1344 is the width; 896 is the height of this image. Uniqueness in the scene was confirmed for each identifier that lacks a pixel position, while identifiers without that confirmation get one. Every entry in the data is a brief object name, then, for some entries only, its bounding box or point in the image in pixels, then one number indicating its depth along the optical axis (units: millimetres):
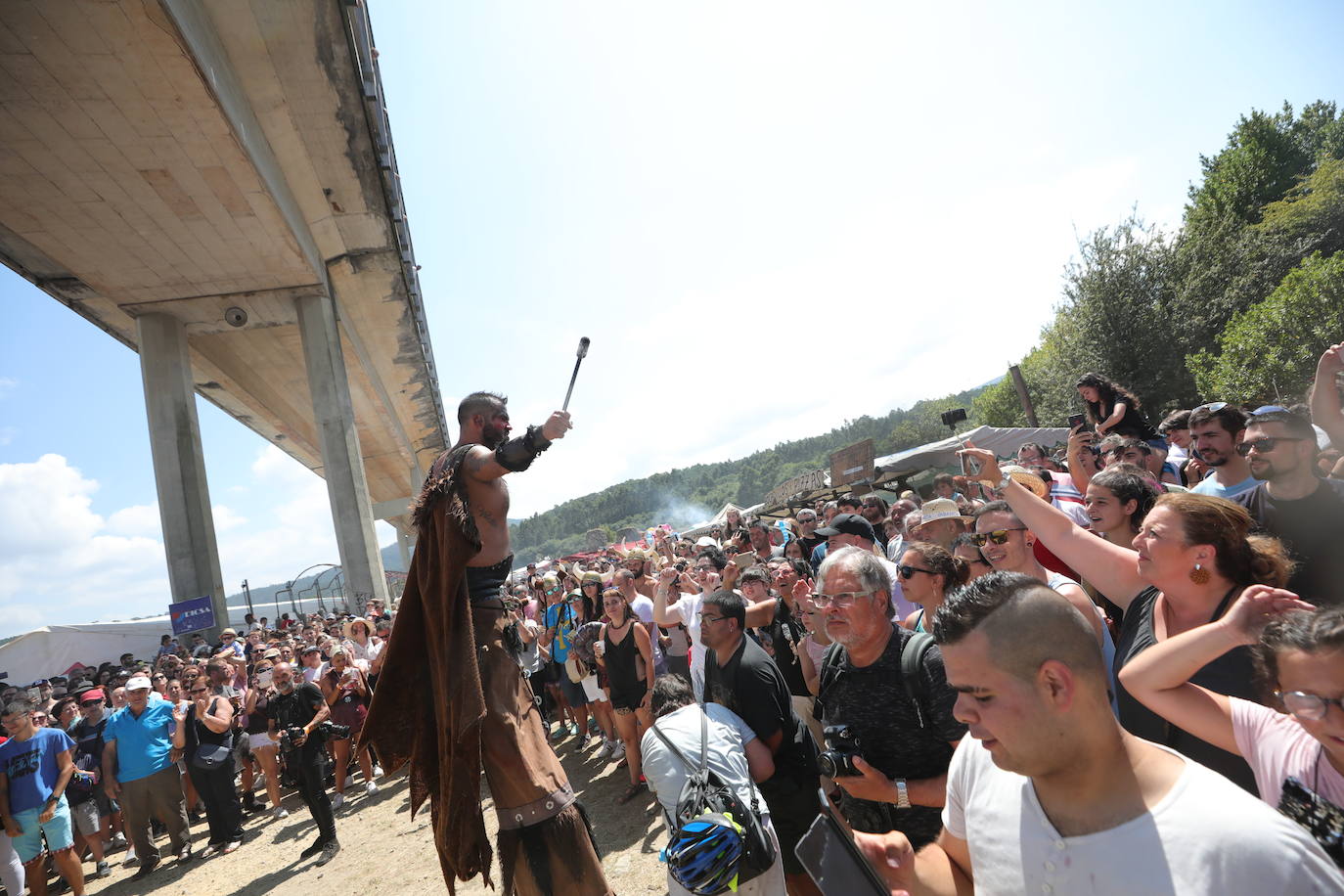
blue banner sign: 14109
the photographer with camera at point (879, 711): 2377
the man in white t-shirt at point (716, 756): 2715
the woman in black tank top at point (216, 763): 7777
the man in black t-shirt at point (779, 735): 3115
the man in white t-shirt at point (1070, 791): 1131
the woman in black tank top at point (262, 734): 8469
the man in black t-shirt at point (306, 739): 6805
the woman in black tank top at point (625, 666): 6128
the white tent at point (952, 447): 15455
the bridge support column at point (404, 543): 45688
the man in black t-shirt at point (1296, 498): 2744
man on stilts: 2568
